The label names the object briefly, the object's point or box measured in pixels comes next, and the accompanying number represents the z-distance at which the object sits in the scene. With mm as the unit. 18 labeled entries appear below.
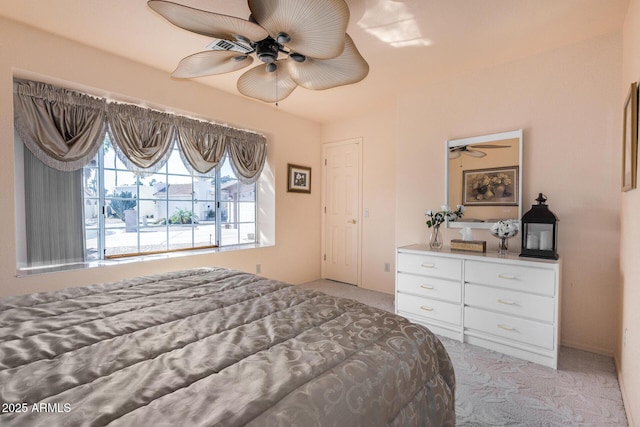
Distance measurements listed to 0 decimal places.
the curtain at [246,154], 3785
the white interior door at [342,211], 4504
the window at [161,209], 2939
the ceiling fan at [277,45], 1381
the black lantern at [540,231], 2400
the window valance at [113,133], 2428
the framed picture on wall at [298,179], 4391
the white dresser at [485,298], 2248
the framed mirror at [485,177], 2801
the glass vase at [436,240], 3047
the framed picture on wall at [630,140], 1675
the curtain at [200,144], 3334
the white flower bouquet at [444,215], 3051
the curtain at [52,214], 2510
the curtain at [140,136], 2844
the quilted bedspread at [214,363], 760
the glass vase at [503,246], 2707
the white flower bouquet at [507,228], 2656
